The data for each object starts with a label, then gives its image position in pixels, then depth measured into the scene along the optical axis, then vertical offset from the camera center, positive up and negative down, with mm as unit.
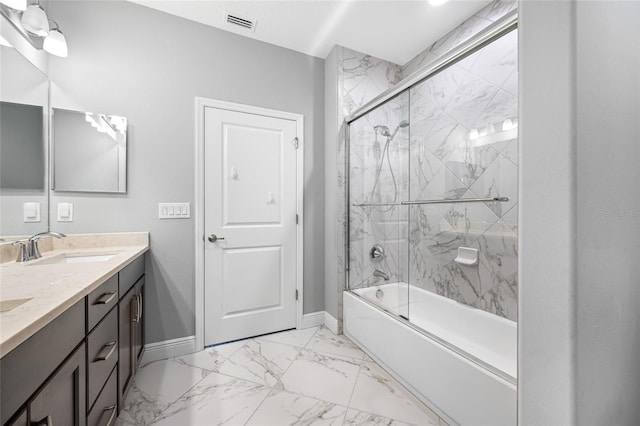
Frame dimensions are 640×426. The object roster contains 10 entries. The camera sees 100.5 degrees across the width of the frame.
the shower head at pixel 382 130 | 2146 +677
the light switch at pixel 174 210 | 1977 +13
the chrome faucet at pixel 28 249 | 1378 -201
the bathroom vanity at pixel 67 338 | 594 -383
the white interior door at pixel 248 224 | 2146 -105
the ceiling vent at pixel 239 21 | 2033 +1494
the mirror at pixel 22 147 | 1331 +354
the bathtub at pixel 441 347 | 1184 -813
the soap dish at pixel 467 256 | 1983 -329
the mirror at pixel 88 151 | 1704 +400
